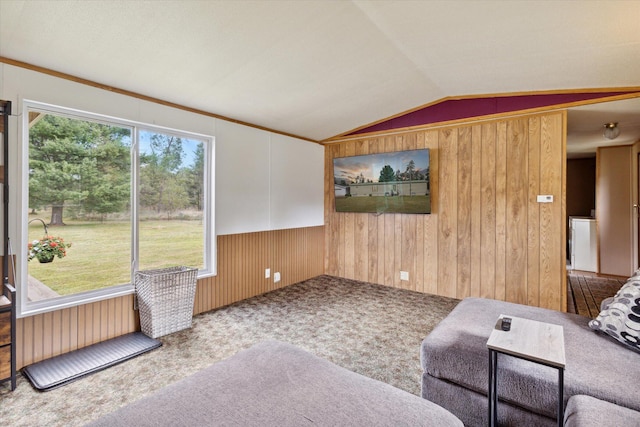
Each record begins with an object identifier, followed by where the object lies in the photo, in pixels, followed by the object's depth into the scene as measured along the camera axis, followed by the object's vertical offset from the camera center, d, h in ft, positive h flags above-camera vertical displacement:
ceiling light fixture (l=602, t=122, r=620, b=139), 12.30 +3.29
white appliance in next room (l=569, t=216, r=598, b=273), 17.04 -1.87
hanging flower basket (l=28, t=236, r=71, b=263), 7.79 -0.95
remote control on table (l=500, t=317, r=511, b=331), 4.93 -1.84
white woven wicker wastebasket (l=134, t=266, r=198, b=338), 8.95 -2.64
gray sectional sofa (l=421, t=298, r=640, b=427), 4.18 -2.48
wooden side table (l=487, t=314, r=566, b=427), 4.03 -1.87
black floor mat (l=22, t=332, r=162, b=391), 6.85 -3.65
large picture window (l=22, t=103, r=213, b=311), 7.91 +0.25
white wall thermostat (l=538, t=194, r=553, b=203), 10.89 +0.48
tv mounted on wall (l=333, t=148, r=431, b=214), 13.41 +1.37
